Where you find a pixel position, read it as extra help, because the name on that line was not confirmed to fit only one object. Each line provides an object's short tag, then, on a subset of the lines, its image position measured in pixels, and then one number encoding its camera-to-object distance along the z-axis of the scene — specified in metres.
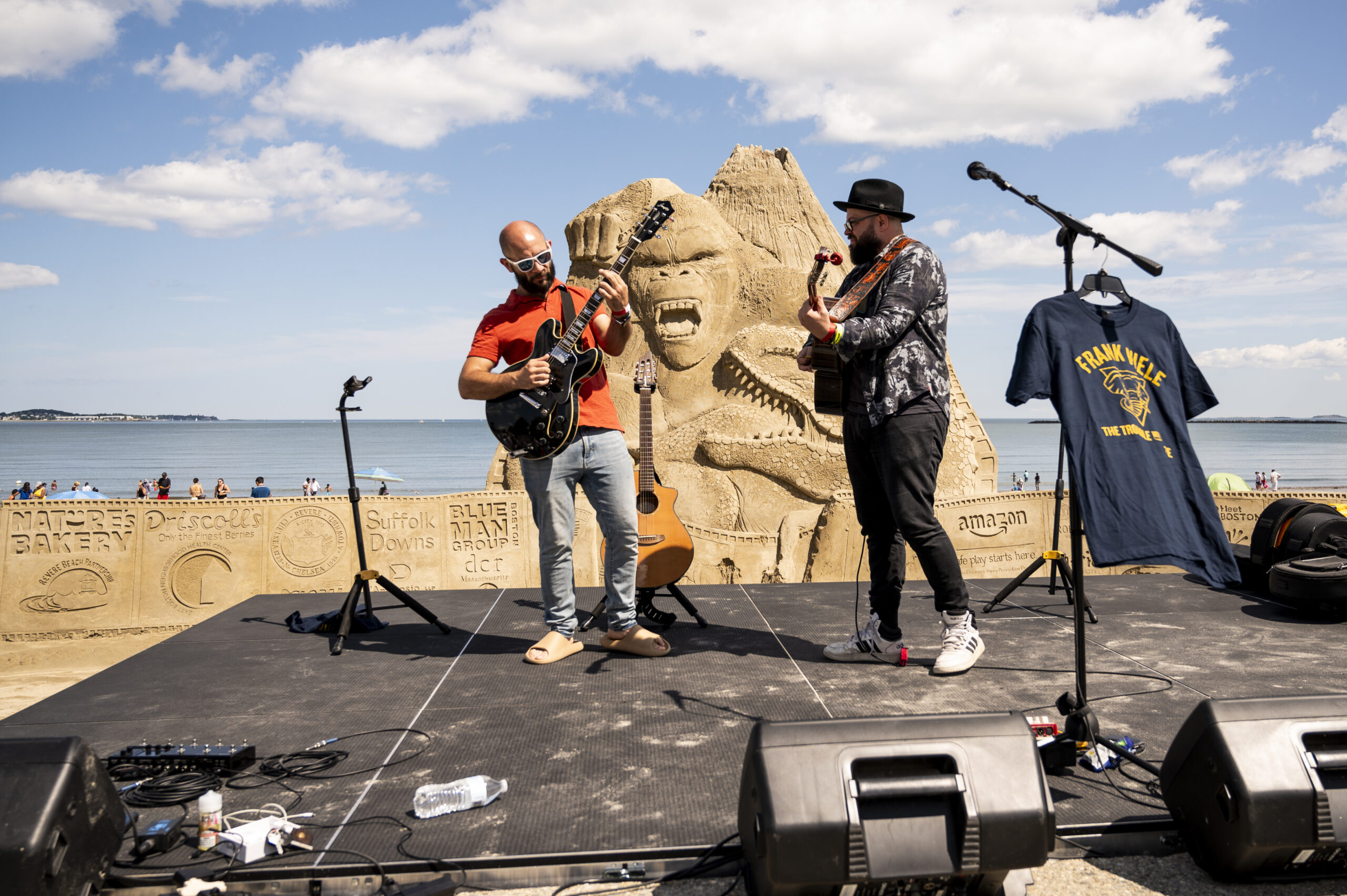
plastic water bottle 2.31
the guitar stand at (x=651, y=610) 4.47
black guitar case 4.36
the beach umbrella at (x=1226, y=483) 17.08
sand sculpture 11.23
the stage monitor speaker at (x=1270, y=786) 1.85
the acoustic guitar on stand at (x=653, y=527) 4.65
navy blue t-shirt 2.63
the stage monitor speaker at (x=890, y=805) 1.71
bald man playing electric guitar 3.64
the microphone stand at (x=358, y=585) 4.36
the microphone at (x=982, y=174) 2.78
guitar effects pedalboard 2.60
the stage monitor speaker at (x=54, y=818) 1.73
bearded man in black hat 3.28
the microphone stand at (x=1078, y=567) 2.46
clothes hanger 2.82
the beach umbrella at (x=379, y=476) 19.55
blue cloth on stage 4.63
